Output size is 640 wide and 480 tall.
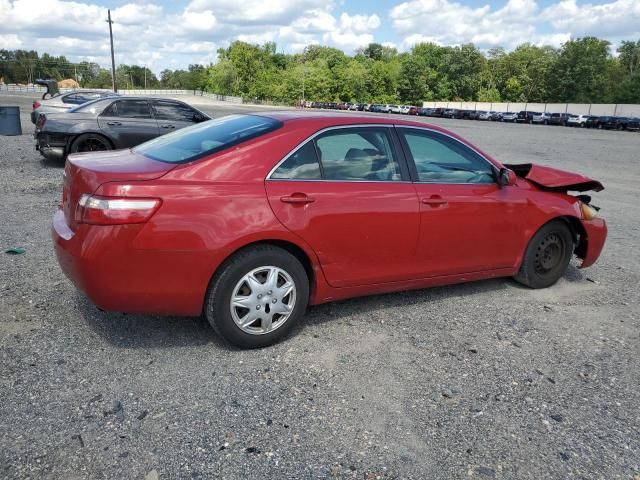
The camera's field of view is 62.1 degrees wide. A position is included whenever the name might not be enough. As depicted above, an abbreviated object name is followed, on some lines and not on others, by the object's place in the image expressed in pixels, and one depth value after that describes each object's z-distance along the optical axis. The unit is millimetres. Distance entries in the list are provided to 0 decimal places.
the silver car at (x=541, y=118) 54344
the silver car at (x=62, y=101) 15273
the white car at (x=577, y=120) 50656
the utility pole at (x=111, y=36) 54984
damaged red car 3182
